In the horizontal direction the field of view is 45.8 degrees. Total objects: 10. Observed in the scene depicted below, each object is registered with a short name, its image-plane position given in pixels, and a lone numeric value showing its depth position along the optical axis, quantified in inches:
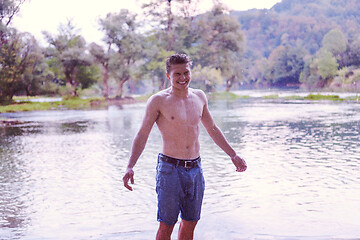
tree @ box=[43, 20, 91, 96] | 1138.7
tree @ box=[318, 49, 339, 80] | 1402.6
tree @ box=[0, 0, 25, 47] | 1026.1
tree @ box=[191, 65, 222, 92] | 1353.3
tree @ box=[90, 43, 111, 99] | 1196.5
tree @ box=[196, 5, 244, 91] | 1486.2
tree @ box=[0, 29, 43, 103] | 945.5
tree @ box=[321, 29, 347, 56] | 1497.3
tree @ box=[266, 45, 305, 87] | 1624.0
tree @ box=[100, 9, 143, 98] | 1206.3
